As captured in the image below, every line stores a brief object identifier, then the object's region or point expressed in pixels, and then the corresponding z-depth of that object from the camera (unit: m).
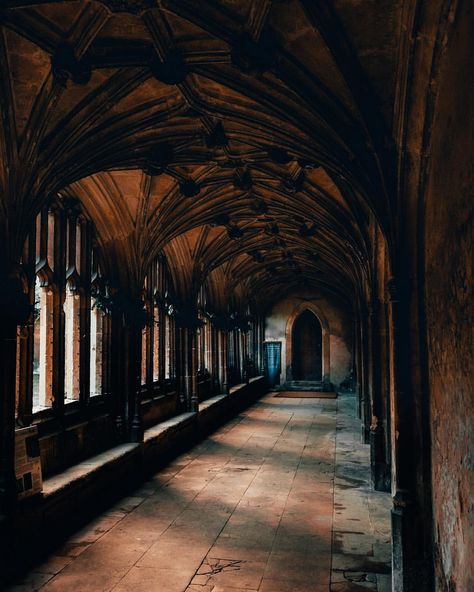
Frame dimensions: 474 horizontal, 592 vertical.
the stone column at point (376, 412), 8.16
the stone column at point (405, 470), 4.71
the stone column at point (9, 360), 5.67
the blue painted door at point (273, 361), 26.59
